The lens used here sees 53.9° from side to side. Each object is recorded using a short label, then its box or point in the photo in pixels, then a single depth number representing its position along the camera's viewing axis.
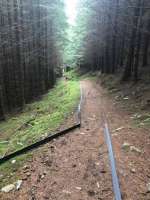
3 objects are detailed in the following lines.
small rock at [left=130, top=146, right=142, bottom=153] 3.63
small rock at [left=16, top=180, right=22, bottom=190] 2.86
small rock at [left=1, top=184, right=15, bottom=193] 2.87
